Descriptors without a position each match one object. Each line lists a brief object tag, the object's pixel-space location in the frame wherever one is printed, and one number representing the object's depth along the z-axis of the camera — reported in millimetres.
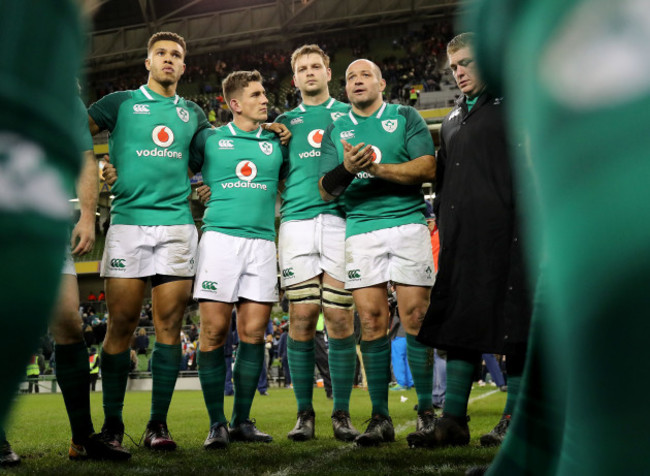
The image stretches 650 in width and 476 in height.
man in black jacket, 2777
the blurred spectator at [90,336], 16239
